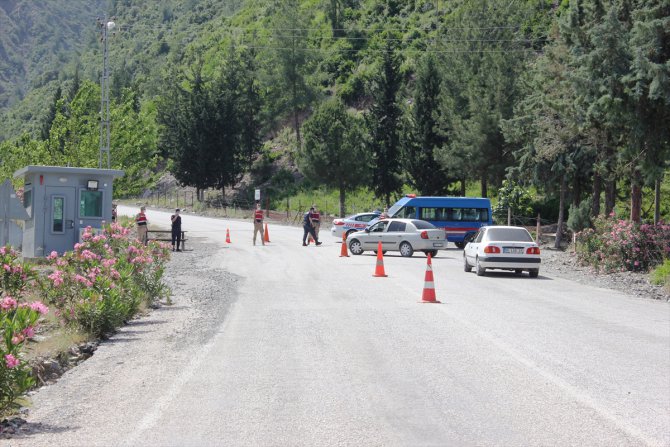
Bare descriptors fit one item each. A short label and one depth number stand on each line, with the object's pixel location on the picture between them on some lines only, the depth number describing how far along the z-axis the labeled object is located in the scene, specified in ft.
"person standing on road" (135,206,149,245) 116.06
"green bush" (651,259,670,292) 82.33
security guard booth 89.45
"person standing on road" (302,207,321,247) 135.85
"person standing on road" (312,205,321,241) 137.26
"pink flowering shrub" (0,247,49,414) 26.40
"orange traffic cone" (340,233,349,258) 113.70
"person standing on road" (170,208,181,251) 122.84
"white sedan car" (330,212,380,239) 147.13
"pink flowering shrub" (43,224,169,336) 46.21
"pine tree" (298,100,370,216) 223.71
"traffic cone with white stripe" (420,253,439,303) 60.85
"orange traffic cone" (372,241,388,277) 83.22
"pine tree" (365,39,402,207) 226.79
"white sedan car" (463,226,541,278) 85.81
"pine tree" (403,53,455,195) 210.59
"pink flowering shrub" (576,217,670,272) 93.61
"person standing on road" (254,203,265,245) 136.77
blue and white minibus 142.82
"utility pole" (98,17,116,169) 127.13
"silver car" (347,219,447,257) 116.37
